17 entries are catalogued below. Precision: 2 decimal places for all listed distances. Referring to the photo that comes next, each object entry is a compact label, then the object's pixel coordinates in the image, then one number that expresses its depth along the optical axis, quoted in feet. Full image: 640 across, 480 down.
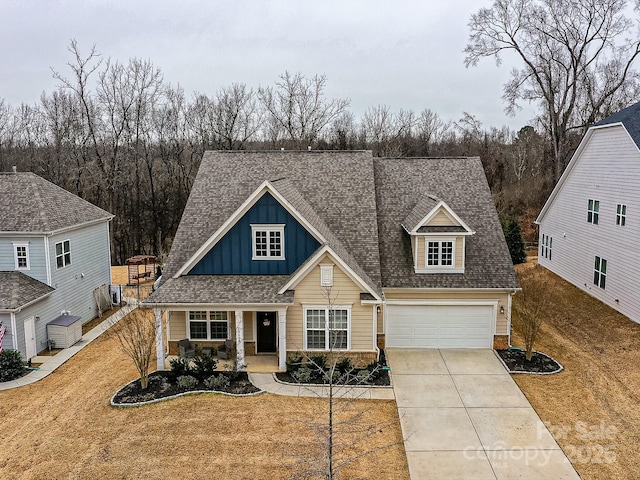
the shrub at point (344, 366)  52.42
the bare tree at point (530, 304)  55.77
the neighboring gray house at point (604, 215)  68.59
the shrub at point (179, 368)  51.42
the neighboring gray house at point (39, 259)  57.80
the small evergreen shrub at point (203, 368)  51.11
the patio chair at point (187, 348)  56.13
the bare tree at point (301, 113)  153.99
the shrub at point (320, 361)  52.42
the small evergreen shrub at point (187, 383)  49.47
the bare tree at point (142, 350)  49.49
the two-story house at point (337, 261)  53.72
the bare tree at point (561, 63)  118.21
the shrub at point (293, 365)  53.01
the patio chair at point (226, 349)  56.18
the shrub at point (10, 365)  52.70
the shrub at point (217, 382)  49.24
